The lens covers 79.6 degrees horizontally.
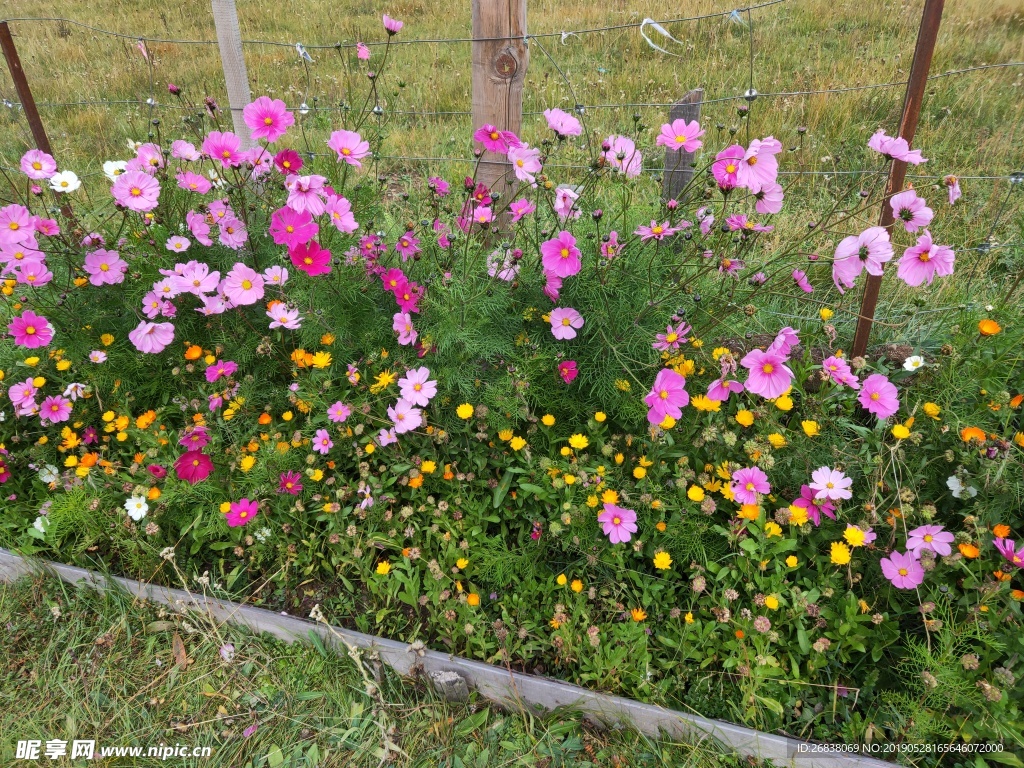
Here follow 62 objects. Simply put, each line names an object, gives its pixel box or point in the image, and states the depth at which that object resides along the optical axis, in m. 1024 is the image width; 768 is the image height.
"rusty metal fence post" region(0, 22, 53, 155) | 2.32
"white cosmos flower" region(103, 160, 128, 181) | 1.92
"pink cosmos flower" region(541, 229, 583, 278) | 1.60
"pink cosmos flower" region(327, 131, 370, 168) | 1.82
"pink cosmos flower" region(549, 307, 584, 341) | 1.70
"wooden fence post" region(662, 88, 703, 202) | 2.30
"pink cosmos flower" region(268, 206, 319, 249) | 1.71
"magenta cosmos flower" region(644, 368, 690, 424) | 1.55
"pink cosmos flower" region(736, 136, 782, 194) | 1.42
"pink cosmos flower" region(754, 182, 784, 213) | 1.51
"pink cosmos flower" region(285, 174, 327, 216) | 1.70
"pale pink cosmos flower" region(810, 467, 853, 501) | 1.50
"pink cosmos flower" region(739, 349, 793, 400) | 1.45
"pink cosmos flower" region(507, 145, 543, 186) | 1.66
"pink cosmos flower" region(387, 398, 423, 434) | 1.66
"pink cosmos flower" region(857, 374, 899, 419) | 1.58
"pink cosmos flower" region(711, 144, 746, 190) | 1.44
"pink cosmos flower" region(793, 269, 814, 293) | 1.70
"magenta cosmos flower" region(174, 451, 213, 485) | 1.78
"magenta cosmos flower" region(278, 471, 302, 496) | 1.79
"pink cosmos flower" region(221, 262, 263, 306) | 1.76
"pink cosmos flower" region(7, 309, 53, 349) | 1.90
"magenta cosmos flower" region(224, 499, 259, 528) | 1.74
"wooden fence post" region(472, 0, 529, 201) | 2.00
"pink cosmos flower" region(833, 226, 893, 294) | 1.36
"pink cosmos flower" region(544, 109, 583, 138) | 1.54
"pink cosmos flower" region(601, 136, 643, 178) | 1.57
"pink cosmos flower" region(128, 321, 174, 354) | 1.87
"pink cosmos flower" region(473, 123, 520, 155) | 1.70
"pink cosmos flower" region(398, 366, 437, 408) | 1.66
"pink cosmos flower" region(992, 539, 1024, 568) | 1.32
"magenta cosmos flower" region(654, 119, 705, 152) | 1.60
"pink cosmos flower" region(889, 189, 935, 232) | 1.43
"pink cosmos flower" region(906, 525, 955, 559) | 1.41
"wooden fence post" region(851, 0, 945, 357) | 1.47
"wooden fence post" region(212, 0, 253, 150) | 2.83
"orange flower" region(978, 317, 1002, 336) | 1.55
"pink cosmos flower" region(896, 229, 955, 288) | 1.42
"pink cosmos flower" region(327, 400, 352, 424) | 1.77
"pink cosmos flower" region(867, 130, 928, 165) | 1.39
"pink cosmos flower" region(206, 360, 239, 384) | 1.90
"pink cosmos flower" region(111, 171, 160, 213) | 1.78
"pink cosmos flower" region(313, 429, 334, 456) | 1.81
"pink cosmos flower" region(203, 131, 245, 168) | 1.76
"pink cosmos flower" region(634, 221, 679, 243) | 1.60
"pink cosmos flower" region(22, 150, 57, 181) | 1.89
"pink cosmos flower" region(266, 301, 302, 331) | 1.71
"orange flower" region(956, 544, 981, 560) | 1.38
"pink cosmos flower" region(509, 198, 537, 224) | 1.69
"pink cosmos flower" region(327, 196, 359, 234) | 1.81
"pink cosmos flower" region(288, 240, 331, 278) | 1.68
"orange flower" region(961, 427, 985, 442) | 1.46
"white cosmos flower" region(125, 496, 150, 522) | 1.83
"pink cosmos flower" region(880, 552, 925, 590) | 1.41
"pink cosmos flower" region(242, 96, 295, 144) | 1.76
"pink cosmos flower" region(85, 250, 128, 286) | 1.95
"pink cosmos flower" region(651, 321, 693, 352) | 1.58
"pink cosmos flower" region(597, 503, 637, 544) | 1.59
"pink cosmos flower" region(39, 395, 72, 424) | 1.99
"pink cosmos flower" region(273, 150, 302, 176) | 1.73
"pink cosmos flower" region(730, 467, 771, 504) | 1.54
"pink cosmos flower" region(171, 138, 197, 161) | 1.89
